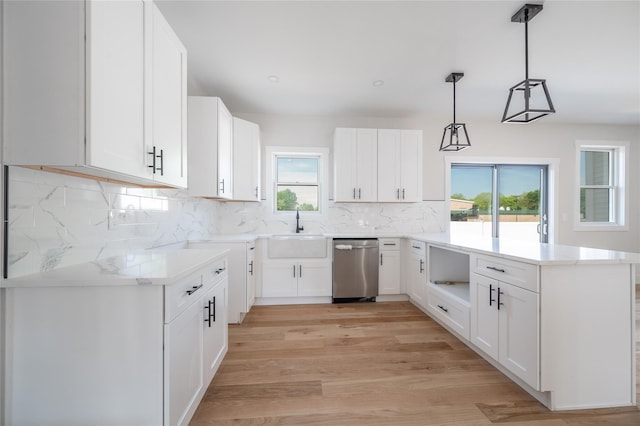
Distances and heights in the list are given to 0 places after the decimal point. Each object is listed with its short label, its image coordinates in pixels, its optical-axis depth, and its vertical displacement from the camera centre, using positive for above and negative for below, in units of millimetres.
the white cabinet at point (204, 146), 2633 +685
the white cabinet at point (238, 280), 2803 -709
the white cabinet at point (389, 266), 3477 -679
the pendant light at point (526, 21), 1818 +1425
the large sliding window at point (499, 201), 4164 +231
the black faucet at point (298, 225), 3840 -156
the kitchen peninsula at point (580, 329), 1565 -678
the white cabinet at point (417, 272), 3068 -706
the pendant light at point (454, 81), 2734 +1442
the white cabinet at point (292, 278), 3354 -812
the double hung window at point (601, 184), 4323 +533
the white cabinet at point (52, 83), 995 +496
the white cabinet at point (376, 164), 3627 +709
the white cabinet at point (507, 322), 1608 -736
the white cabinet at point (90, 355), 1068 -587
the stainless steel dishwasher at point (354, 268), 3385 -686
